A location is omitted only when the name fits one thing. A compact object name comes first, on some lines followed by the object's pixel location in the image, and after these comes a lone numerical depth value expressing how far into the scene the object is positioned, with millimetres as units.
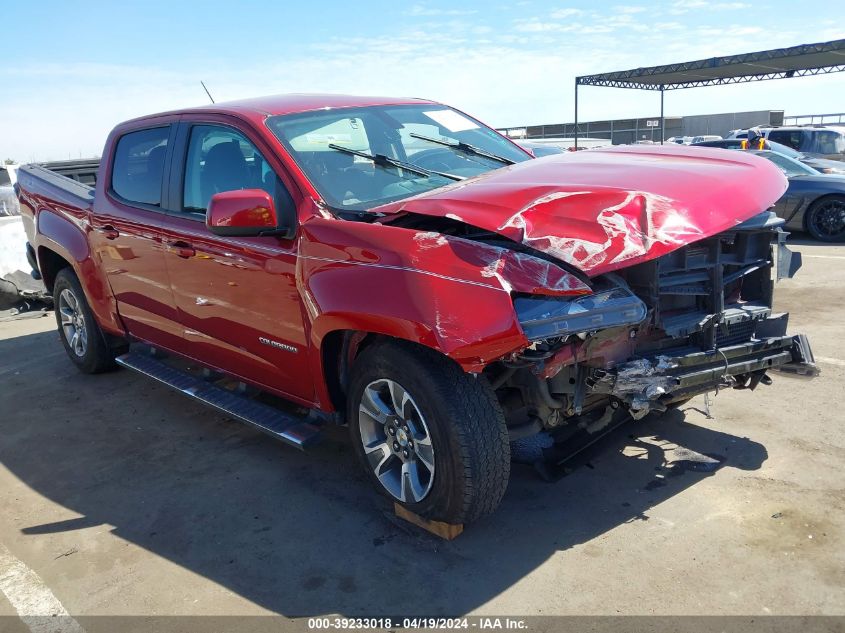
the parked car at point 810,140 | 18969
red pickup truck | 2758
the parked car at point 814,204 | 9977
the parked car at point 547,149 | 13091
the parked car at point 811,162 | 11319
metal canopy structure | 27266
